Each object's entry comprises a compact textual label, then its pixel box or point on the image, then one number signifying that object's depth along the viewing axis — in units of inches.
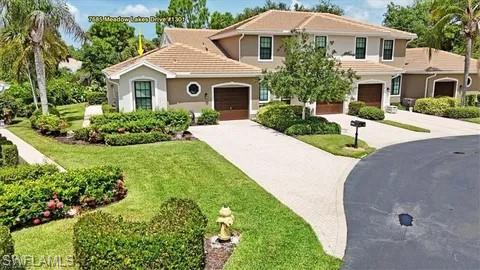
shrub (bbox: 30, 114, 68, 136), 762.8
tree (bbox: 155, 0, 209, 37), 2202.3
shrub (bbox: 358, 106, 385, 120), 989.8
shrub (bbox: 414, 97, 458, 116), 1083.3
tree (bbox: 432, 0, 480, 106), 1031.7
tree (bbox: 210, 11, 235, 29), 2112.5
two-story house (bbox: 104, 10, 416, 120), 888.3
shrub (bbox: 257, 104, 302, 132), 825.5
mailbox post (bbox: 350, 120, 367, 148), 642.8
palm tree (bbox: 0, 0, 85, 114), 773.3
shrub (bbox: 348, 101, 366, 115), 1058.1
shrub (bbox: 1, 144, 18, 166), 503.8
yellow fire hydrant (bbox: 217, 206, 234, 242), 308.5
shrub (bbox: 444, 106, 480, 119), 1040.2
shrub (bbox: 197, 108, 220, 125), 903.7
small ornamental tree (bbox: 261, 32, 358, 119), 762.8
